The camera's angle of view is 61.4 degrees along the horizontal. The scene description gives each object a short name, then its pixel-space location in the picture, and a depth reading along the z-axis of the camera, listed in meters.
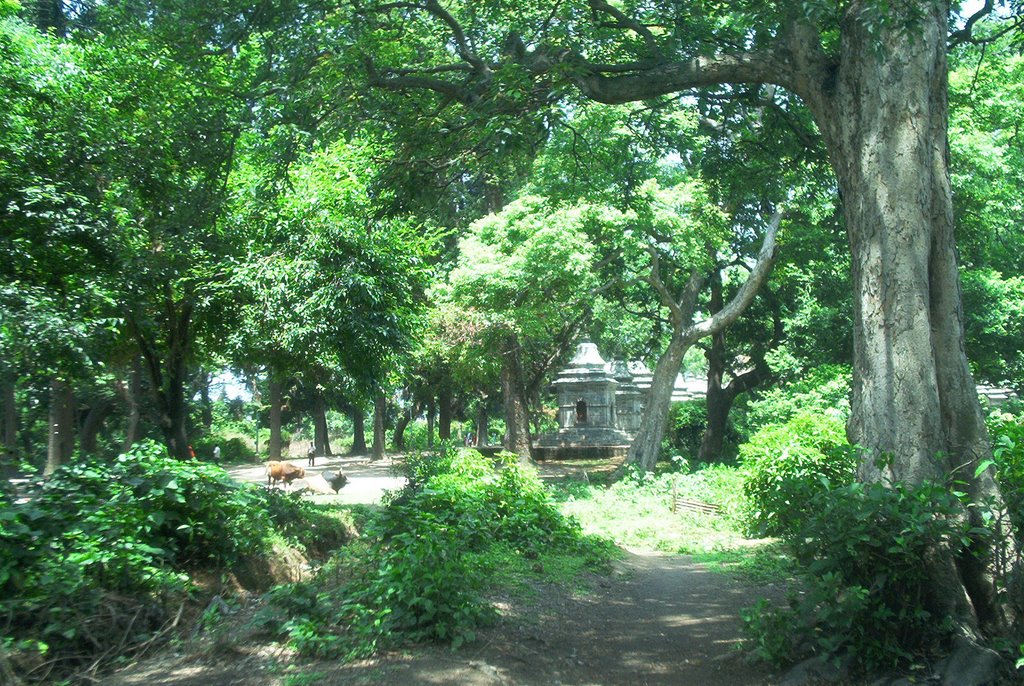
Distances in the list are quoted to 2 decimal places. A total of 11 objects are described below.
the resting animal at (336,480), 20.06
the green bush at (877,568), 5.73
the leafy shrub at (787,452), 13.73
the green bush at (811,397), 21.34
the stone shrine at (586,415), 33.16
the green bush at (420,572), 6.73
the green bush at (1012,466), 6.09
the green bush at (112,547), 6.48
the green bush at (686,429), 34.53
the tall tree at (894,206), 6.46
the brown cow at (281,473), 18.38
